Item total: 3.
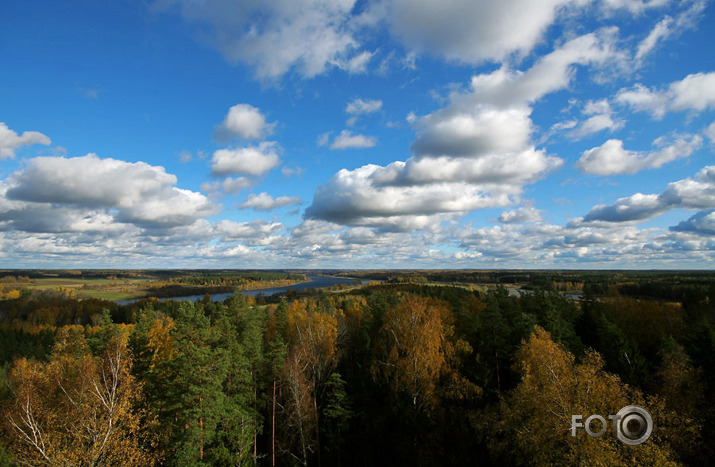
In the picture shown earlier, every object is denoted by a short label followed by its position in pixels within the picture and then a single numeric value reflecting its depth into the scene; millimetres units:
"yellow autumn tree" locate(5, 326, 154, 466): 16750
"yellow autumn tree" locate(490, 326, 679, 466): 13758
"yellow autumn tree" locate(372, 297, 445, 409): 25734
